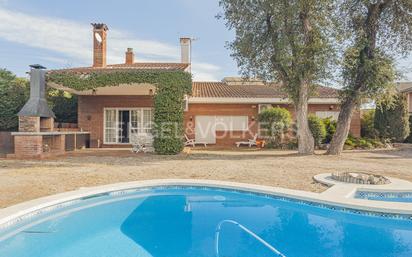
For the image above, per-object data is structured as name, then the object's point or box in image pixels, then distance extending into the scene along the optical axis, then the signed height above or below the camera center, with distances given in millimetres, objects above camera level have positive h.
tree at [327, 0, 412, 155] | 15398 +4358
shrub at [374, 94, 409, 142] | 21656 +826
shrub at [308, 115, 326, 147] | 20188 +263
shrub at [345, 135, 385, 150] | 21078 -764
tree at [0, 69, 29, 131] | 18438 +1922
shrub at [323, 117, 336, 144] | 21500 +207
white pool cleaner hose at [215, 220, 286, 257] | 5250 -1957
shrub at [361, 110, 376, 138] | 23375 +527
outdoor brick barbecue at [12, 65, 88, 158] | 13789 +177
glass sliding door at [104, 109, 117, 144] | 21262 +440
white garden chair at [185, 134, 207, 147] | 22250 -694
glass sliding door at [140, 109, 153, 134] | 21422 +849
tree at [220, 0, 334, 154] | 14695 +4422
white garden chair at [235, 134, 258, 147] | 22094 -712
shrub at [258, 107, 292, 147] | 20500 +641
